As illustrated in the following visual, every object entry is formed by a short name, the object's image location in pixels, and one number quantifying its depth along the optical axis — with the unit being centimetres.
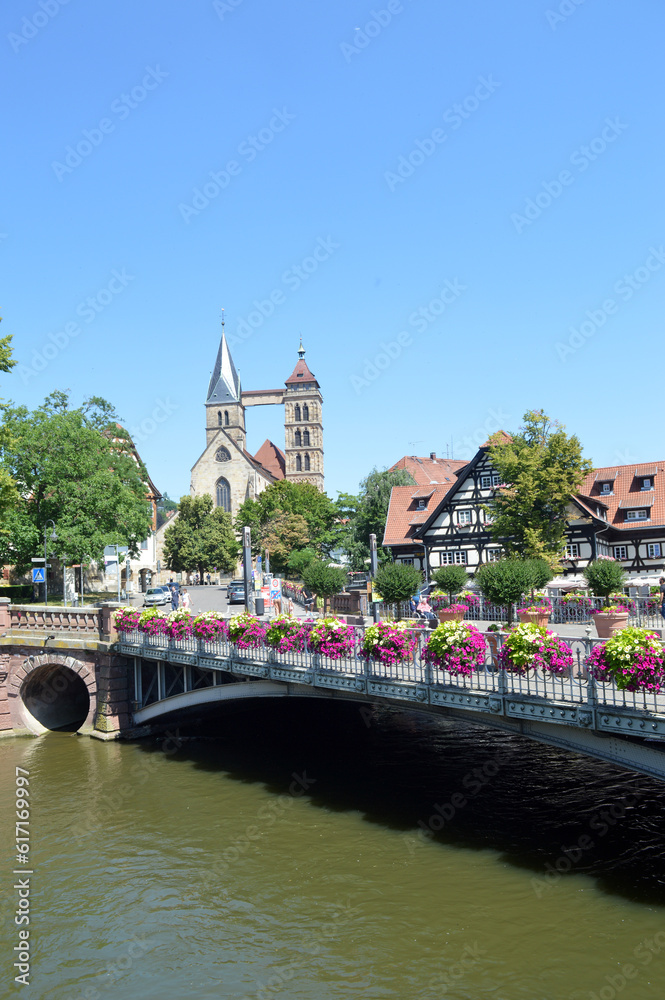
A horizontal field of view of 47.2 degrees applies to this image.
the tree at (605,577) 2433
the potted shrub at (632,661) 1084
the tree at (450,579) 3055
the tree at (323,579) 3372
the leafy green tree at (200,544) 8225
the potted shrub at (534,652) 1217
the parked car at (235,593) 4662
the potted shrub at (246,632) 1934
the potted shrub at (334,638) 1636
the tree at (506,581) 2441
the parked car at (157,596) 5191
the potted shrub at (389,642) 1483
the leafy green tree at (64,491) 4012
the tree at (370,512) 5738
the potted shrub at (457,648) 1339
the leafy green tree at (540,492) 3341
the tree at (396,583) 2728
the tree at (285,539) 7331
